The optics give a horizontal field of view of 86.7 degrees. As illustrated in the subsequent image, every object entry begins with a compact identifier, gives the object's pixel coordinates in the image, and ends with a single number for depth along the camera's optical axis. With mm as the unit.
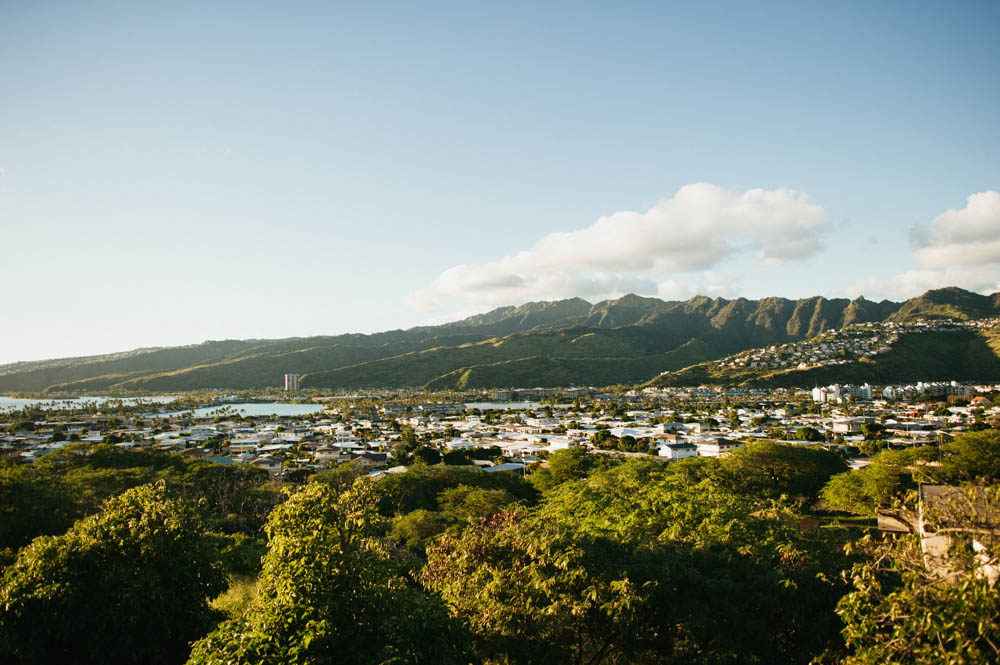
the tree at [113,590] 8727
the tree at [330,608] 6500
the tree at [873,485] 27281
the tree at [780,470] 31688
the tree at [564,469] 35938
